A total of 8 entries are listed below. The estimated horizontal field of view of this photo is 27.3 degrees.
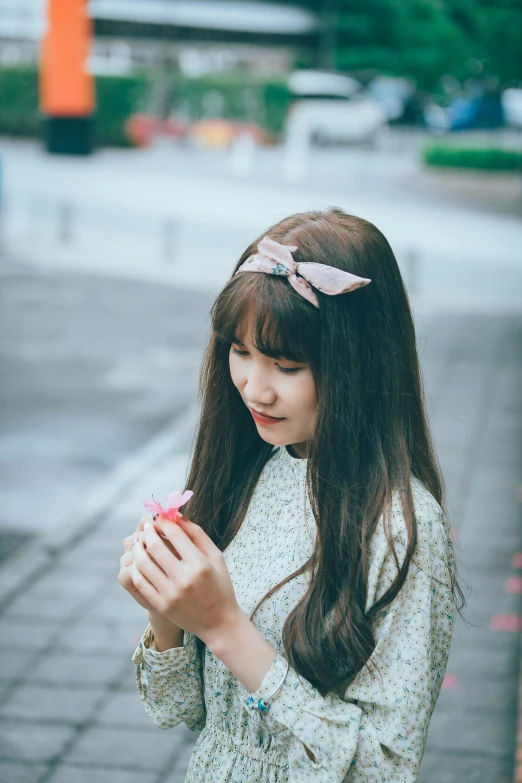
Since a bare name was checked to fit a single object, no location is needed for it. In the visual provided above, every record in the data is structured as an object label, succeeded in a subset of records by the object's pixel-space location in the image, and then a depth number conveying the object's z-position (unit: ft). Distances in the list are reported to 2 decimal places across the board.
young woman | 5.40
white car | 107.45
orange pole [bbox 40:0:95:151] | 79.36
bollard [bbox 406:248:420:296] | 42.28
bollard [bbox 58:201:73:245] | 54.08
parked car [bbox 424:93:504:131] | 129.18
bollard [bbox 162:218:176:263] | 50.49
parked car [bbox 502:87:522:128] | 134.10
